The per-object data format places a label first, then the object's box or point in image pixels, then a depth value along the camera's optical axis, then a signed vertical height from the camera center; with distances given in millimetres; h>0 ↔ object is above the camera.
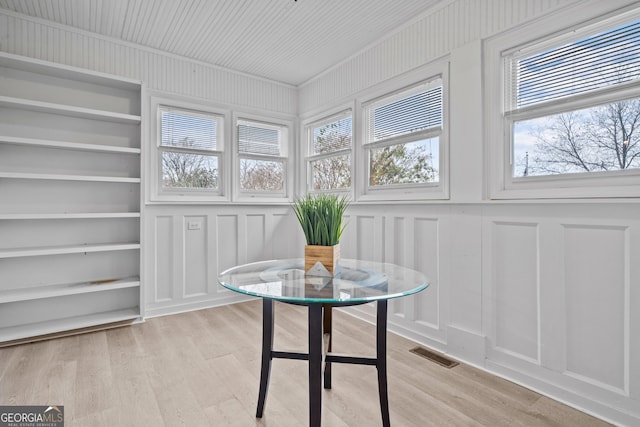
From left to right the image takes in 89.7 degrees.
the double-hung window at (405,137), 2773 +734
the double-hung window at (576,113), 1765 +626
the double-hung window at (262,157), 4023 +751
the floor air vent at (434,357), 2350 -1089
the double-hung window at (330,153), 3697 +753
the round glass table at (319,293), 1312 -321
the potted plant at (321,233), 1585 -88
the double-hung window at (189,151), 3527 +736
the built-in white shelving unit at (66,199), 2734 +160
